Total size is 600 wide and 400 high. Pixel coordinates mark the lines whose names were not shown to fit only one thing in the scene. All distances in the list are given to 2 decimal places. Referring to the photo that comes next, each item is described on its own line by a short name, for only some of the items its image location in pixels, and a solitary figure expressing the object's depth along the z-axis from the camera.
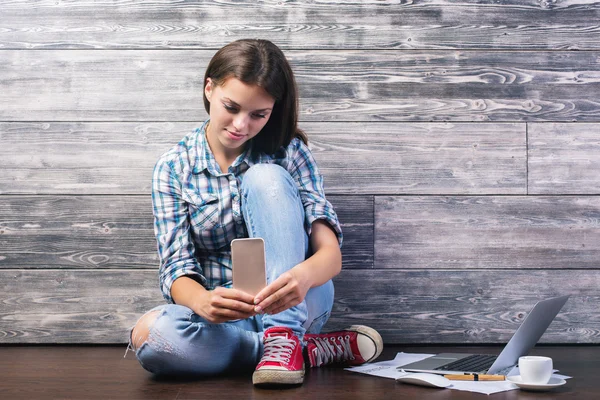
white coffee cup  1.26
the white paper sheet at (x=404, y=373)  1.29
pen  1.35
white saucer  1.27
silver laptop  1.37
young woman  1.34
